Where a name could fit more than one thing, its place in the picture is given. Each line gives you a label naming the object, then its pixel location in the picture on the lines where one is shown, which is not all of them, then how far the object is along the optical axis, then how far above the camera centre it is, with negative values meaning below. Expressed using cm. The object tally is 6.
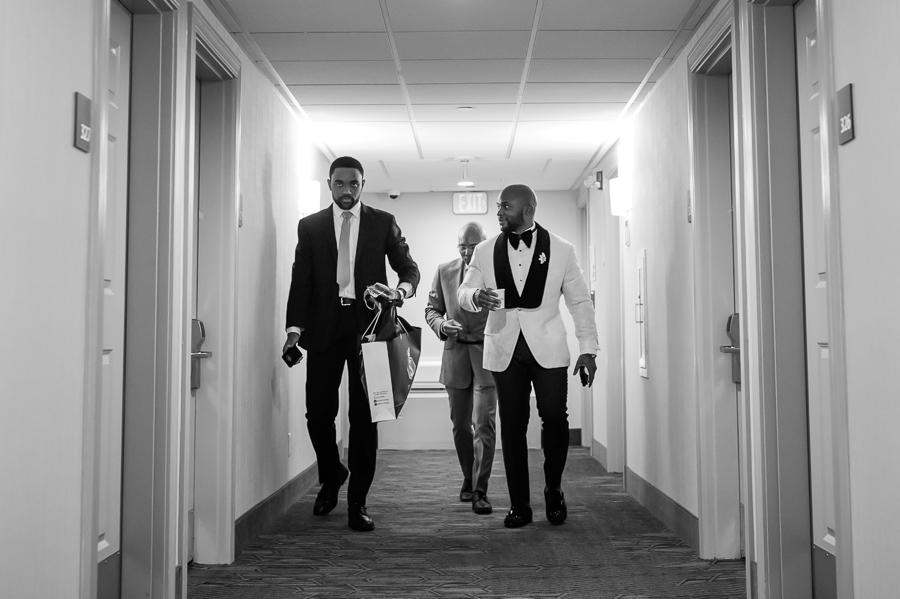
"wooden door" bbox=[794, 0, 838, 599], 230 +4
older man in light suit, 409 -24
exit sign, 730 +114
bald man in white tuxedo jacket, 353 -2
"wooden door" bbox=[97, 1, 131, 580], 234 +10
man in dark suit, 359 +15
